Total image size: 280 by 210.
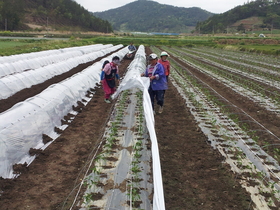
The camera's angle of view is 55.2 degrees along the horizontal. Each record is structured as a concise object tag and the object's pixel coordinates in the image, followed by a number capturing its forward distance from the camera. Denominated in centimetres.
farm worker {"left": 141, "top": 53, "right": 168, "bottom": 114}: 608
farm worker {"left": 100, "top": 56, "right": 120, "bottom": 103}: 737
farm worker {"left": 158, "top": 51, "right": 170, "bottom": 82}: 676
